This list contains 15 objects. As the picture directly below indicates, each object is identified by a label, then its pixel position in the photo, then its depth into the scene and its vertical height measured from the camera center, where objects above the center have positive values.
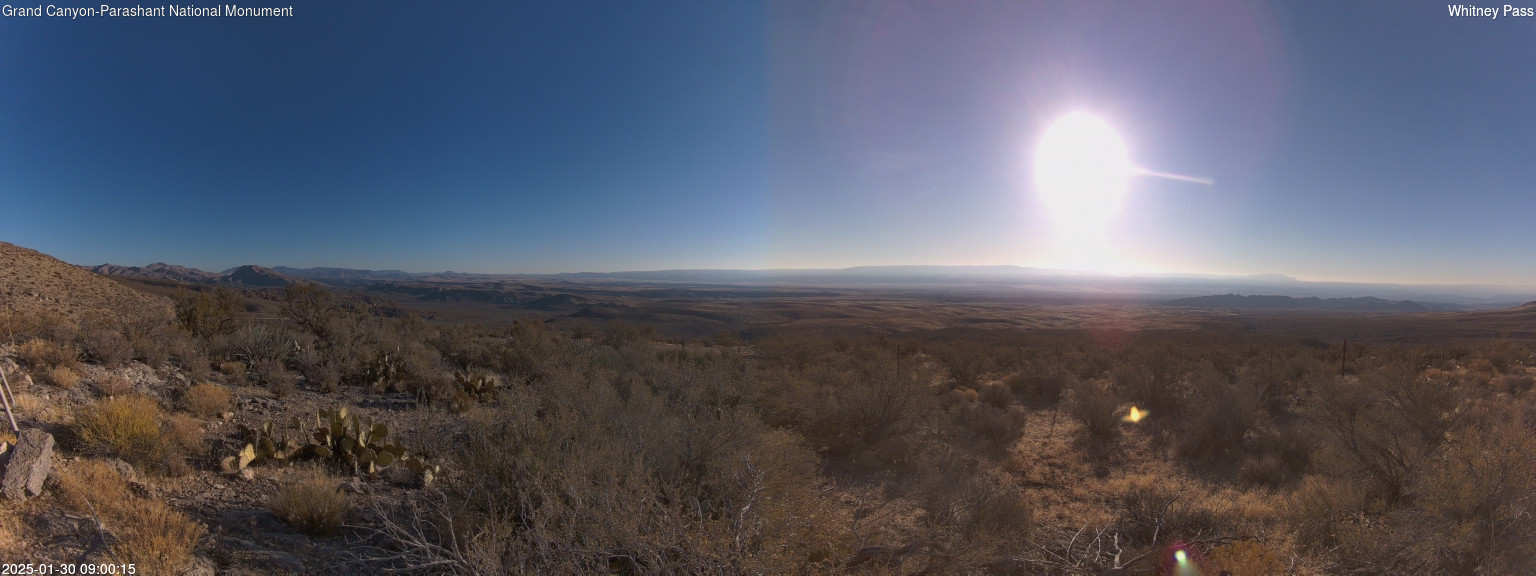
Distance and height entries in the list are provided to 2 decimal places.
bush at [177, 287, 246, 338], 14.30 -1.28
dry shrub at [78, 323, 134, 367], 8.52 -1.31
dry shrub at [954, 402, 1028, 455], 10.30 -3.08
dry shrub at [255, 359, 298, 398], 9.55 -2.01
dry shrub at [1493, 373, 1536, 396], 12.94 -2.55
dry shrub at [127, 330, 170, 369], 9.30 -1.48
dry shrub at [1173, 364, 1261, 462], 9.73 -2.74
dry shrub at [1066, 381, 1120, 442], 10.73 -2.81
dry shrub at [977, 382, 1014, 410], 13.54 -3.10
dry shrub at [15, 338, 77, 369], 7.54 -1.27
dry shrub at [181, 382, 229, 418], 7.35 -1.86
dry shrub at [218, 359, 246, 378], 9.94 -1.88
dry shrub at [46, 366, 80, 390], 6.95 -1.45
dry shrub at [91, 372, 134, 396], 7.23 -1.64
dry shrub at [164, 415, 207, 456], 5.92 -1.91
